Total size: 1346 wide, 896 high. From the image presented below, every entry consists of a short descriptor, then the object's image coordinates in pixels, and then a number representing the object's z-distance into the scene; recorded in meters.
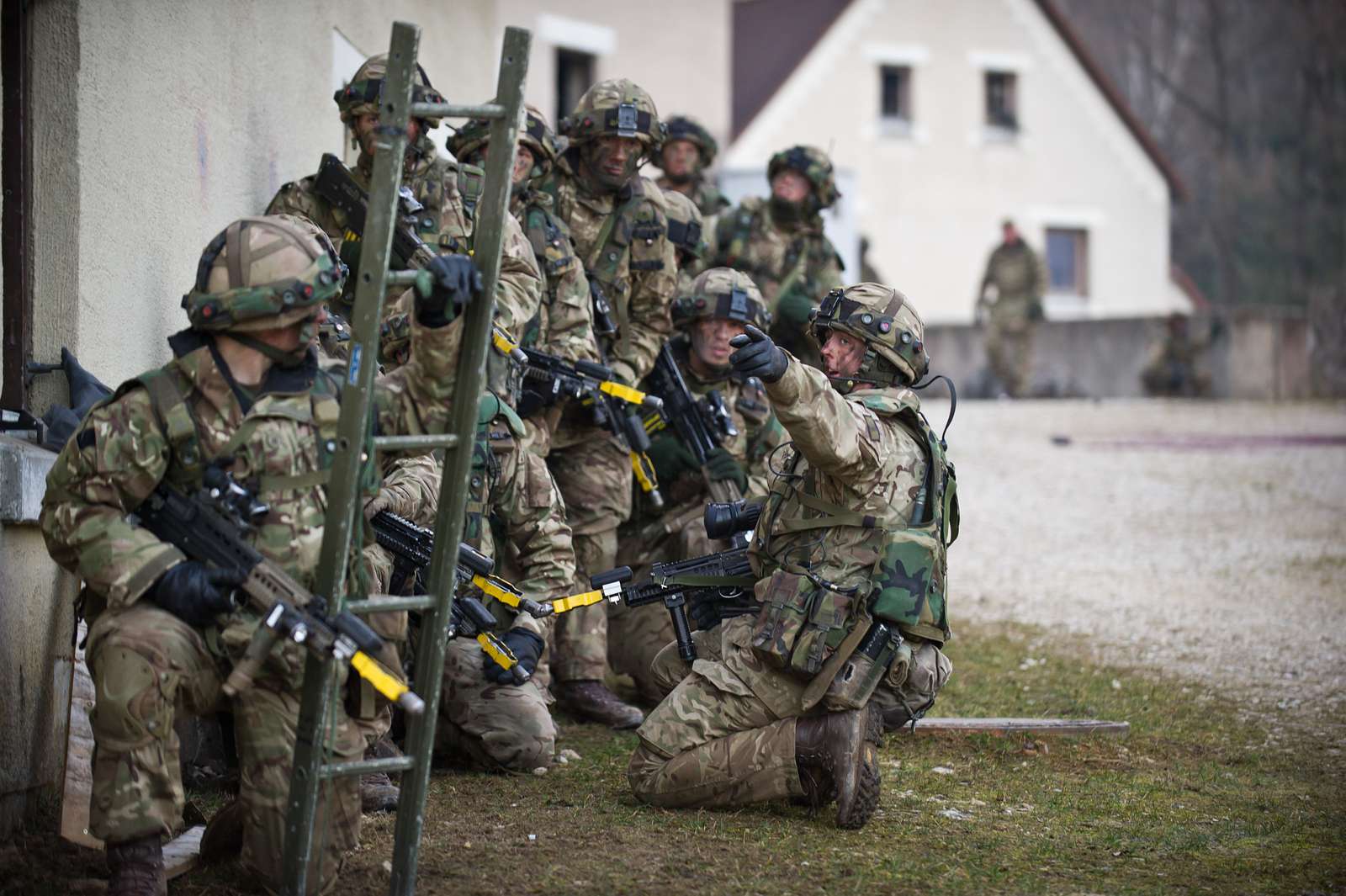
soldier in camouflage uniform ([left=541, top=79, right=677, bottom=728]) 13.77
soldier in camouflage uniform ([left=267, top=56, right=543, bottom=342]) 11.96
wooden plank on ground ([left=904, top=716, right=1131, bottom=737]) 12.49
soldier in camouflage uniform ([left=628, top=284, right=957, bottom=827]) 9.84
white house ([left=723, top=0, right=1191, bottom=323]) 58.00
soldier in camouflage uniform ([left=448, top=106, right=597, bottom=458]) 13.39
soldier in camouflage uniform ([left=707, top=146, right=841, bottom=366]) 18.20
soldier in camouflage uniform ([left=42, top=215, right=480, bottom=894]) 7.70
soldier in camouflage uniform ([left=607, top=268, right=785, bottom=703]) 14.06
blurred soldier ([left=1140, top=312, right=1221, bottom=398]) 40.22
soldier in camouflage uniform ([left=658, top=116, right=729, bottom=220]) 19.53
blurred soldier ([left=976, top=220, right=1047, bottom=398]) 42.22
